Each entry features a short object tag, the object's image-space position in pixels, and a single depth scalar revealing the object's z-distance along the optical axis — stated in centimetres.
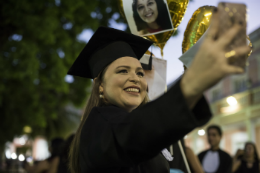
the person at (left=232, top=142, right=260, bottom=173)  505
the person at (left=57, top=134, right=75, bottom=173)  374
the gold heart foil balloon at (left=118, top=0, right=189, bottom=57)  248
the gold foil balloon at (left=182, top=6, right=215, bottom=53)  213
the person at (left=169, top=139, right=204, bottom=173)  295
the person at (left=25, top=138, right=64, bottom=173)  418
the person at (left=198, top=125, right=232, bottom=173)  419
